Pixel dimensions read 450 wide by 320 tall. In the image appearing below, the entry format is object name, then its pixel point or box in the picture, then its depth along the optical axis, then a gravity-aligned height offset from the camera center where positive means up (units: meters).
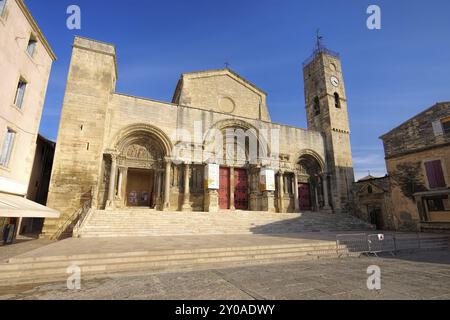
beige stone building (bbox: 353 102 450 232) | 14.41 +2.22
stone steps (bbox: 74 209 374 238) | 9.71 -0.72
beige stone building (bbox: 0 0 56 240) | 9.27 +5.12
